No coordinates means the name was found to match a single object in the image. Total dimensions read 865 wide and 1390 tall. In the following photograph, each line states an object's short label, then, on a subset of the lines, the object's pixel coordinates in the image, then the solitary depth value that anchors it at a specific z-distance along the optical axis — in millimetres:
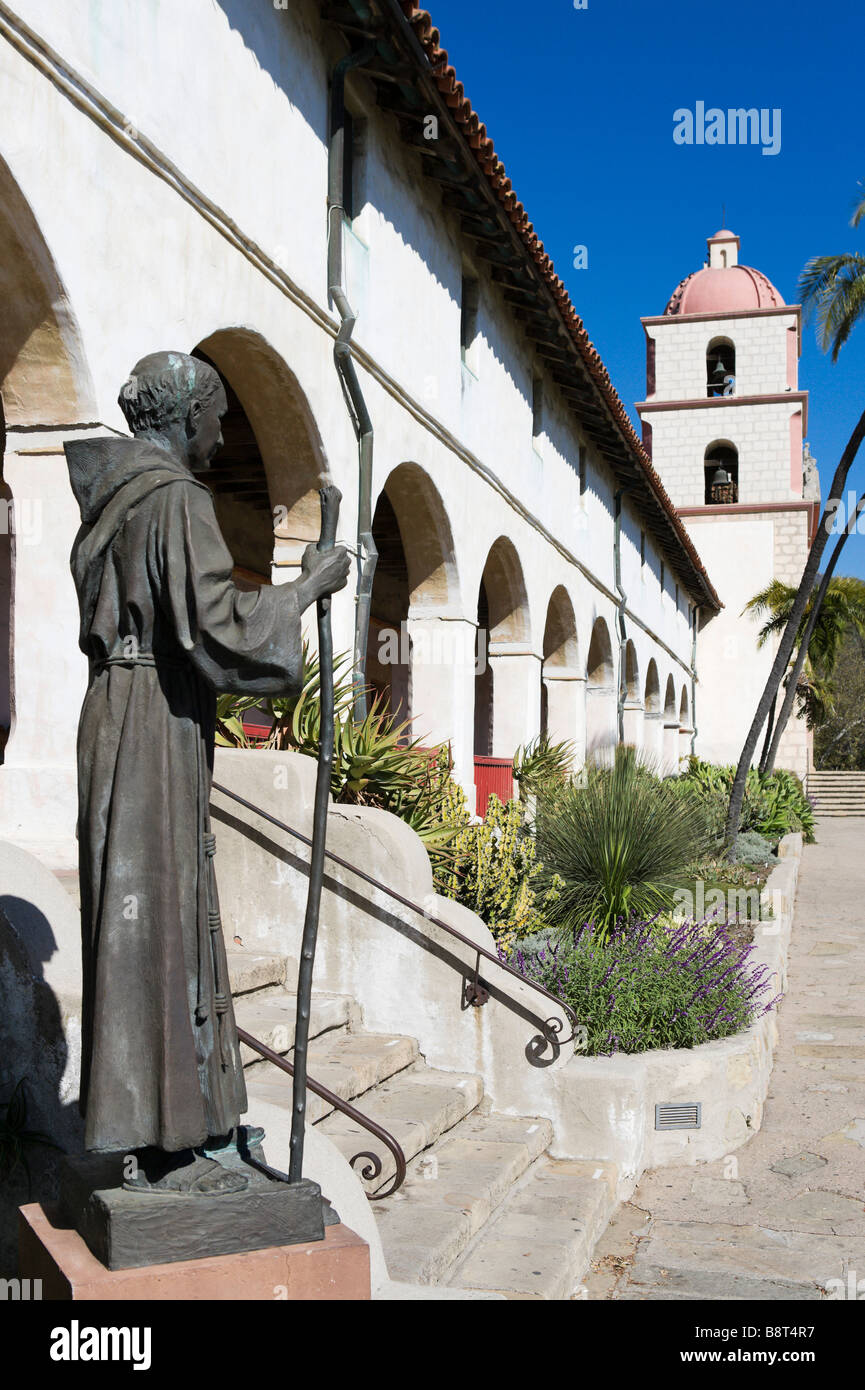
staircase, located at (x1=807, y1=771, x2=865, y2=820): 36719
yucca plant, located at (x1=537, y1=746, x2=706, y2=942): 8492
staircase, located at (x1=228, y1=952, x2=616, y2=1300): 4211
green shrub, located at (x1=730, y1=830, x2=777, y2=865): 16203
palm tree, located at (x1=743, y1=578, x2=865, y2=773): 31562
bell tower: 35188
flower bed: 6090
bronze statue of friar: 2678
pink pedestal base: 2594
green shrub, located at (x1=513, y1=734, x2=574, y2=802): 11859
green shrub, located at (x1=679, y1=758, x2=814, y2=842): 19989
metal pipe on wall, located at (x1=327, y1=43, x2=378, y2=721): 8836
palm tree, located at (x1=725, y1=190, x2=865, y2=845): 17984
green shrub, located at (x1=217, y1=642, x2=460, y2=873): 7223
